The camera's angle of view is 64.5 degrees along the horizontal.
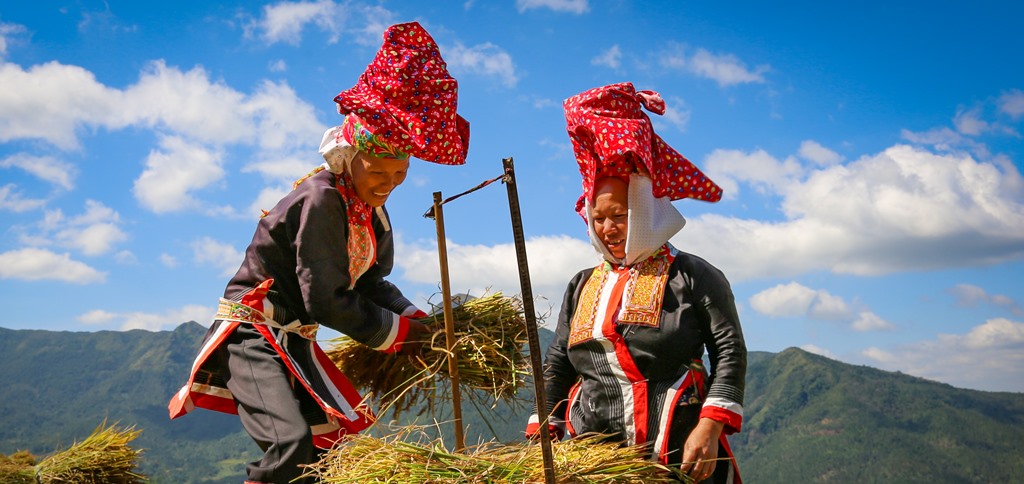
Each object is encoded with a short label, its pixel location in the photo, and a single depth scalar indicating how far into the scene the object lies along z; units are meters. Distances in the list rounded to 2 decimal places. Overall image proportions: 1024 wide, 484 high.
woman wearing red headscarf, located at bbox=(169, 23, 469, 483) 3.29
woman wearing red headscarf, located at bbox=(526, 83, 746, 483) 2.98
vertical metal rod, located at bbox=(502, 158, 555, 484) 2.29
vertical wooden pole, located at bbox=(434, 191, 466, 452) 3.05
